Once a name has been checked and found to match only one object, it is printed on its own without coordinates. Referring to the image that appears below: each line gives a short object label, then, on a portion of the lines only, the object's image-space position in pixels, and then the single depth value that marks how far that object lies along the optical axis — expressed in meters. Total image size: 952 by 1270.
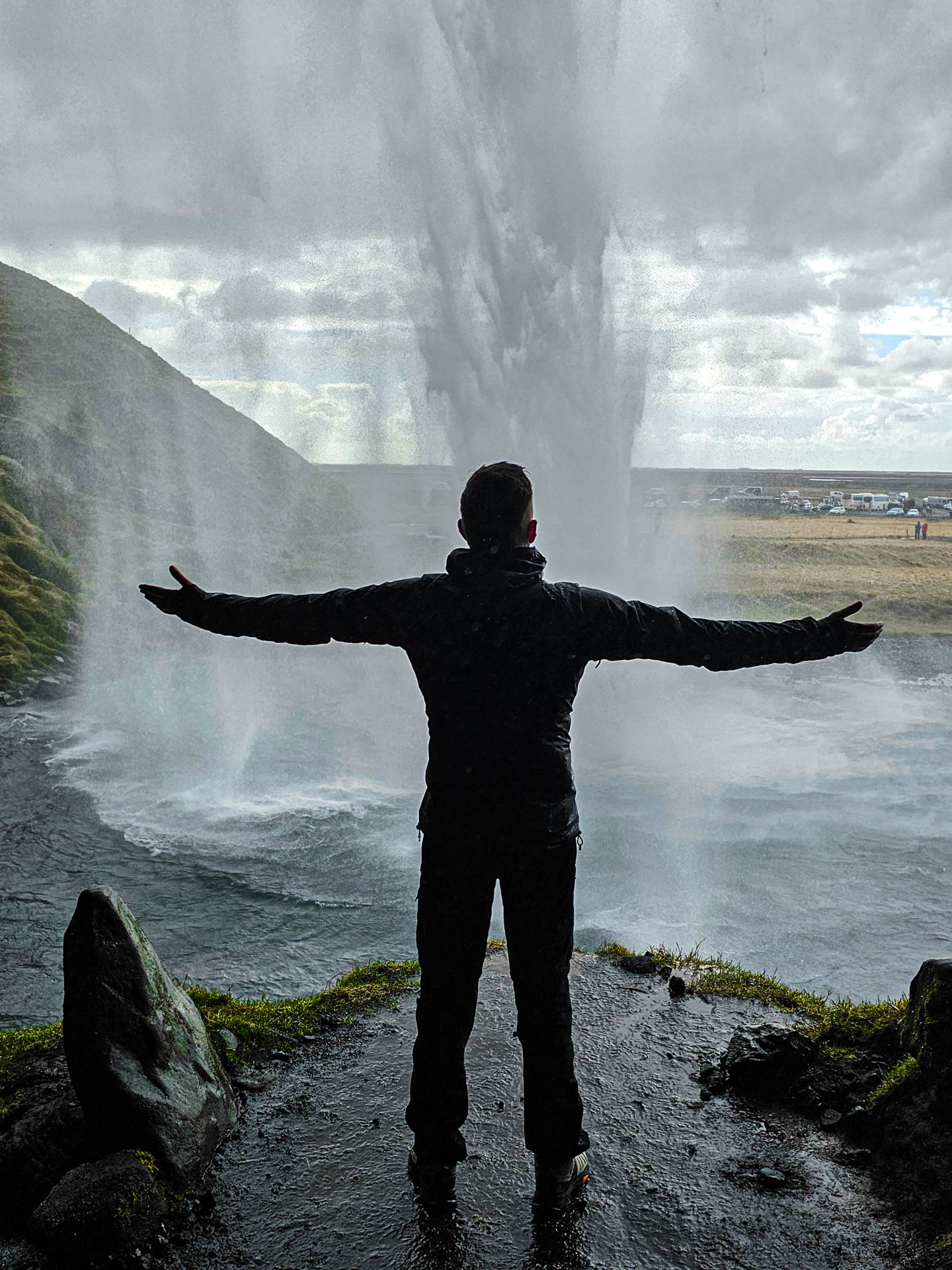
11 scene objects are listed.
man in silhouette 4.21
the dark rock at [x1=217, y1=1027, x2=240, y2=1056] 6.09
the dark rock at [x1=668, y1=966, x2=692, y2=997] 7.06
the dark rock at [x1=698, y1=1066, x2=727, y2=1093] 5.70
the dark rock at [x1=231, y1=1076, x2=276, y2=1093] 5.75
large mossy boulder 4.72
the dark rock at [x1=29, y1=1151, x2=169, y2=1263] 4.27
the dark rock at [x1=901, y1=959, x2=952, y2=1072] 4.98
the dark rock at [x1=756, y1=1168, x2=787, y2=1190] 4.82
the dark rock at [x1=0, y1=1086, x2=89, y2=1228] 4.63
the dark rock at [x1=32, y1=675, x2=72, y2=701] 26.15
